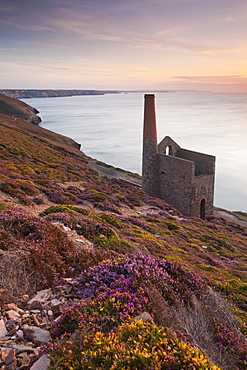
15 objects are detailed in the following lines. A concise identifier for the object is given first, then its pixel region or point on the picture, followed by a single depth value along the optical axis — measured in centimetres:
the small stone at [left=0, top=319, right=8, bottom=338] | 443
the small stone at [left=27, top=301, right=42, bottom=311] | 519
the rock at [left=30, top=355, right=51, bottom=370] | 364
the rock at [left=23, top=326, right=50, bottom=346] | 433
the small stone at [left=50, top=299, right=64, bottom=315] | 515
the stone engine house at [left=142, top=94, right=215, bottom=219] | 2956
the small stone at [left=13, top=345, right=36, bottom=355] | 406
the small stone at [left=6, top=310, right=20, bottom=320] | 480
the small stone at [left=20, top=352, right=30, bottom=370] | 376
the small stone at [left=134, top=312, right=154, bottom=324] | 450
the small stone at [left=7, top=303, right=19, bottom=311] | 507
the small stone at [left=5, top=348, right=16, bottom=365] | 382
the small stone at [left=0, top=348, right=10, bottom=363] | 386
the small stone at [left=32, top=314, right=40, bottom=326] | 478
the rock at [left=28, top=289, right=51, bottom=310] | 542
